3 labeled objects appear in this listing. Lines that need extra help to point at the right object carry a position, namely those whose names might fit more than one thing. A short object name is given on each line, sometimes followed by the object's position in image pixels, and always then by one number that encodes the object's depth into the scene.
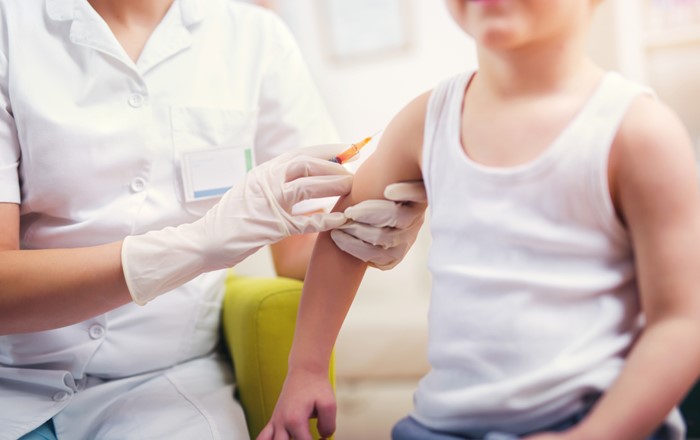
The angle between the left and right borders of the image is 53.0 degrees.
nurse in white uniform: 1.09
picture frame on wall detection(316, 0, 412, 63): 3.42
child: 0.71
